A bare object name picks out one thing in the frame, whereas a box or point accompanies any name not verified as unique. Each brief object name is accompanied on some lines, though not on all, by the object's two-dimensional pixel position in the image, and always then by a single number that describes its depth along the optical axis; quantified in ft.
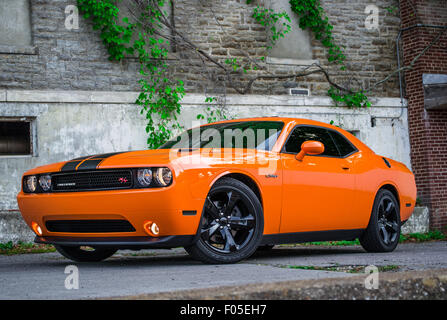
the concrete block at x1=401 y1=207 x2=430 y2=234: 45.42
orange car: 18.57
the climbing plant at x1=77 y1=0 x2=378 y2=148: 40.19
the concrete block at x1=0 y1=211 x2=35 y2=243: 34.55
